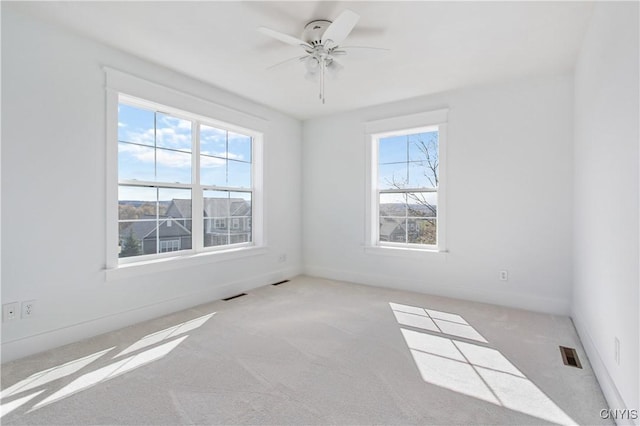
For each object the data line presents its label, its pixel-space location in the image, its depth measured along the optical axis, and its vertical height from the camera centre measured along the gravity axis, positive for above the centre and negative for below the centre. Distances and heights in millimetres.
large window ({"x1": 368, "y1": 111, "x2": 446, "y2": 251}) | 3947 +413
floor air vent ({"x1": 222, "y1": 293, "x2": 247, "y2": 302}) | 3711 -1025
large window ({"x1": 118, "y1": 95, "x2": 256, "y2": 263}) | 3018 +352
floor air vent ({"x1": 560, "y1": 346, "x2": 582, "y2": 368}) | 2191 -1063
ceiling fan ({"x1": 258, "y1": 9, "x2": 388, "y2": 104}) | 2061 +1284
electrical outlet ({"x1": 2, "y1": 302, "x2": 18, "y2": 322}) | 2191 -699
